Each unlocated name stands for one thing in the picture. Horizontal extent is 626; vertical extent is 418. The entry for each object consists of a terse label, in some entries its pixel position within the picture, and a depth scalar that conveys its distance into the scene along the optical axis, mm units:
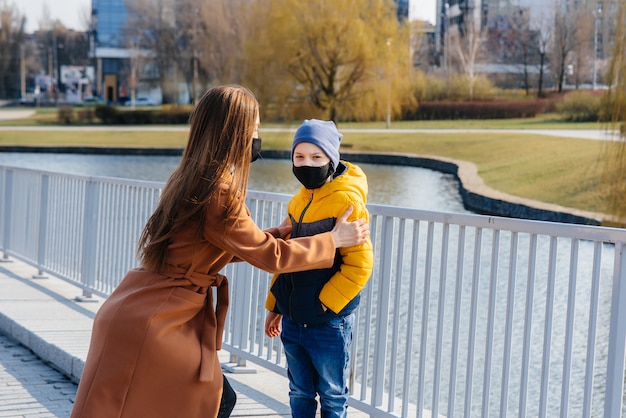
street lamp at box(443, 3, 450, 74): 82625
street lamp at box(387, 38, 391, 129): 51469
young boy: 3434
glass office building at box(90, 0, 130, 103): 119750
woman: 2865
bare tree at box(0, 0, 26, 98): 115938
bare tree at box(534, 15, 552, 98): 74125
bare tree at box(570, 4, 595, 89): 68312
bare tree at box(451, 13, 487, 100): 78375
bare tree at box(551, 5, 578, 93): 67962
